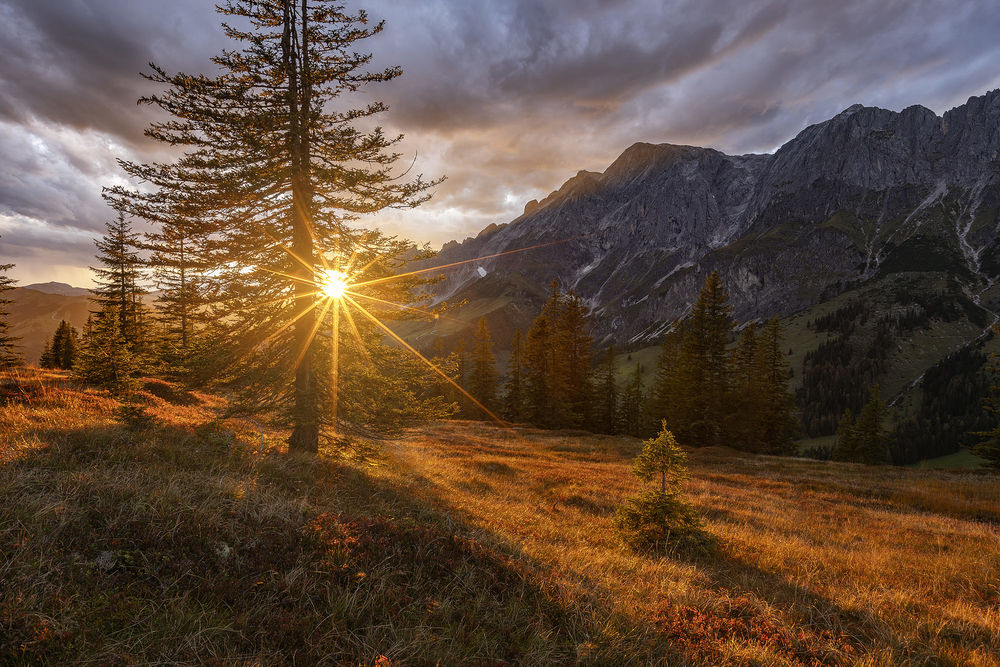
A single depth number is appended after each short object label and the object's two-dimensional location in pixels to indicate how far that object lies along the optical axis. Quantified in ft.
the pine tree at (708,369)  107.86
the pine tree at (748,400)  110.01
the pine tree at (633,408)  153.94
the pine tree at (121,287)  87.76
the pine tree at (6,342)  93.09
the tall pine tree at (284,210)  33.65
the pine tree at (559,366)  124.47
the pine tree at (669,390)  114.06
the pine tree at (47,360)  149.28
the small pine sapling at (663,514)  27.53
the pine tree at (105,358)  49.06
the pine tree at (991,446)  94.92
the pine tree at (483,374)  156.35
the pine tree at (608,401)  138.31
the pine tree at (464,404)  154.59
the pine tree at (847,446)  157.28
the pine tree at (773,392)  130.21
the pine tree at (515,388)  145.28
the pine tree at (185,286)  33.94
